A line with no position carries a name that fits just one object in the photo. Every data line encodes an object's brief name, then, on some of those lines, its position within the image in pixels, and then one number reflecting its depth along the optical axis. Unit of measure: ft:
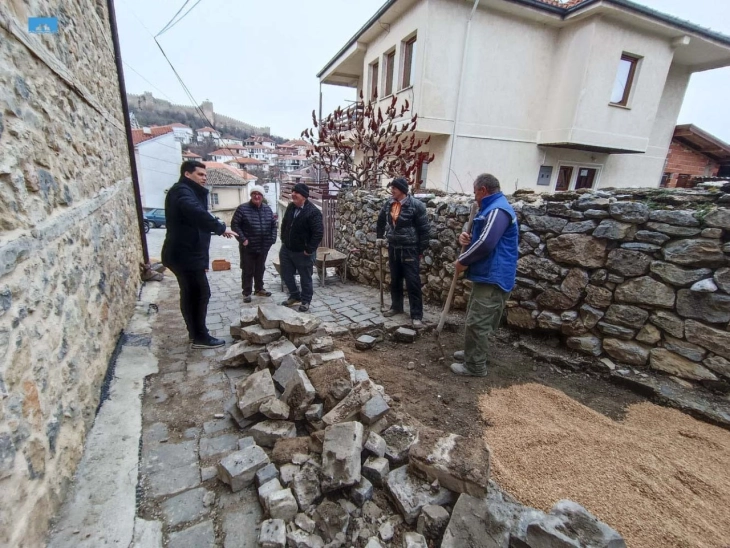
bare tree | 25.40
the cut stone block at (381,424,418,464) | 6.88
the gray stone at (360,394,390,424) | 7.52
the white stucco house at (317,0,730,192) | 27.76
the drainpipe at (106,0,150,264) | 16.69
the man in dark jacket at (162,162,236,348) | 10.46
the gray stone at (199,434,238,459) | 7.32
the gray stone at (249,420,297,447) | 7.47
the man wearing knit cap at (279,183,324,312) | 14.70
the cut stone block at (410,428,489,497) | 5.88
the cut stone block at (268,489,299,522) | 5.76
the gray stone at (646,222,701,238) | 8.73
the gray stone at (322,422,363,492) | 6.13
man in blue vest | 9.70
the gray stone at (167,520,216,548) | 5.44
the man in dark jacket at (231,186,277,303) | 16.19
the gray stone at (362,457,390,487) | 6.47
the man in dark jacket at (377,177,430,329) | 13.65
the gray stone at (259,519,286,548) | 5.30
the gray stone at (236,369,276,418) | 7.95
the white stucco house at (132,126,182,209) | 80.12
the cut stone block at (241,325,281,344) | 10.68
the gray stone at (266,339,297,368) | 9.52
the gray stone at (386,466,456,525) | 5.90
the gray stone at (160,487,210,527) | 5.84
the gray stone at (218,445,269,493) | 6.36
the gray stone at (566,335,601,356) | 10.69
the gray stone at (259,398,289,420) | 7.75
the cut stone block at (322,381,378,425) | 7.50
